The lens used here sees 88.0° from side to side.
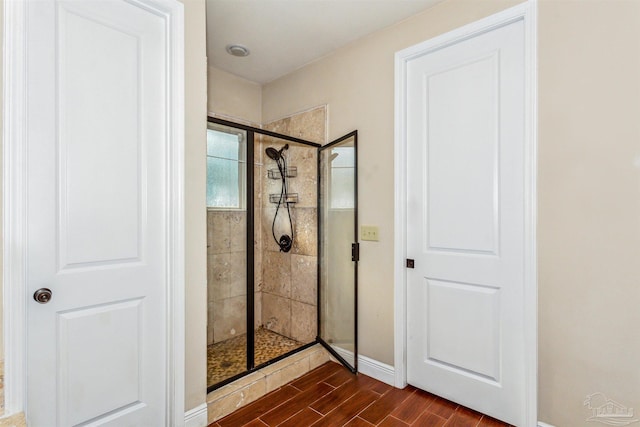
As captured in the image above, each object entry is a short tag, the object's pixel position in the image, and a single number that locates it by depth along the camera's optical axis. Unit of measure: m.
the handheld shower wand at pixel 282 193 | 2.88
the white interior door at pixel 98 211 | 1.43
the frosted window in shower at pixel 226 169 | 2.22
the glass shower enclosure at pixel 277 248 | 2.27
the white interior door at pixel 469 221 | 1.90
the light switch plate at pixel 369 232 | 2.47
